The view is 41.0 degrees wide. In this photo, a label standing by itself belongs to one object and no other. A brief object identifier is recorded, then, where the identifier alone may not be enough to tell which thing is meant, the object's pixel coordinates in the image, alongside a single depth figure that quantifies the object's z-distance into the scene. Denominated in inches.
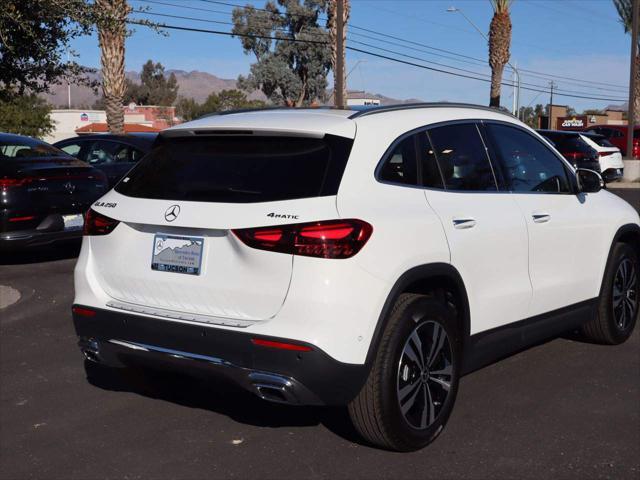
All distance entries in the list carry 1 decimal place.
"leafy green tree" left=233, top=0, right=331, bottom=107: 2534.4
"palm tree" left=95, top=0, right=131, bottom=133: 855.7
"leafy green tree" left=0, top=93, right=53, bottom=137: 2405.3
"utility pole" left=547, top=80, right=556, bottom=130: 2899.1
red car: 1247.5
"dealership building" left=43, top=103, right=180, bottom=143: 3169.3
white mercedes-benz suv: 156.7
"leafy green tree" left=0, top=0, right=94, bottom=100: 368.5
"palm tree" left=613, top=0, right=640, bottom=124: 1831.2
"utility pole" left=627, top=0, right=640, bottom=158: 1159.0
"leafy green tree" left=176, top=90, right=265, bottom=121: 2993.6
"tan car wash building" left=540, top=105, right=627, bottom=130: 2701.8
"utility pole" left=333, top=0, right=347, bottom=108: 1063.7
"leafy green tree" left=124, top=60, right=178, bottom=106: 4156.0
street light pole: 2342.4
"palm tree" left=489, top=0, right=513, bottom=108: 1397.6
